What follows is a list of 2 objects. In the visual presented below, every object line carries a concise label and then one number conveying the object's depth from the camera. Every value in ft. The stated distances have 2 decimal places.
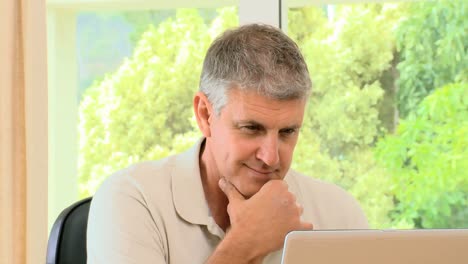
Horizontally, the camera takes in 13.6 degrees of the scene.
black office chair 8.56
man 8.47
